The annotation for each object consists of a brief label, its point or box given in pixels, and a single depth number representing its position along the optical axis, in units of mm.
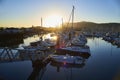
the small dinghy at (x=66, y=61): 11248
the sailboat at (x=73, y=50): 14011
